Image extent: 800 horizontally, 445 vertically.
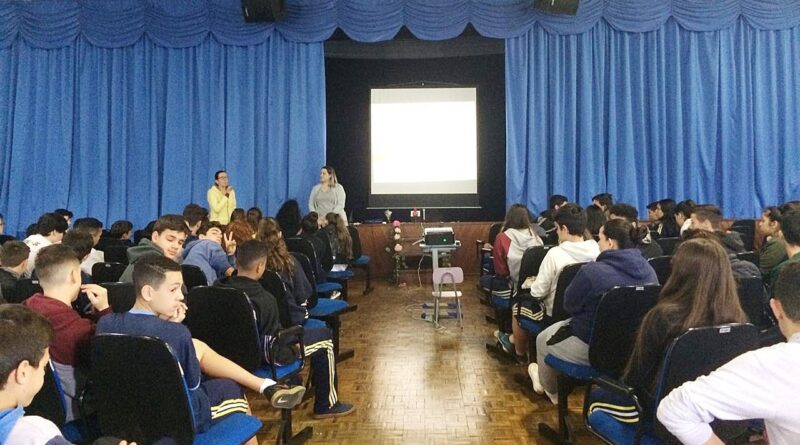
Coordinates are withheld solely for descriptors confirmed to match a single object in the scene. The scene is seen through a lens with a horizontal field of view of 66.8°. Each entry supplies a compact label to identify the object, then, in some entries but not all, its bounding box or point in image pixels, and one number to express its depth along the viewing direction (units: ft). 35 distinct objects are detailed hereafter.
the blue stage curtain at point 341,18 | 26.73
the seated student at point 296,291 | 11.42
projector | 19.33
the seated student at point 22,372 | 4.60
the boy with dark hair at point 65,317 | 7.55
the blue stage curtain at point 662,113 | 27.45
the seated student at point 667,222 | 19.30
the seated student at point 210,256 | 12.63
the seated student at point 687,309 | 7.12
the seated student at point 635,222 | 14.37
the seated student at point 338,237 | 20.84
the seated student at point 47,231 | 14.67
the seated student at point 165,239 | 11.98
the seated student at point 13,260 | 10.94
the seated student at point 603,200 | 21.46
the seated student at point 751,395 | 4.67
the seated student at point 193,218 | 16.02
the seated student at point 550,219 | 18.78
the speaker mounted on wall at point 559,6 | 25.68
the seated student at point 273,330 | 9.77
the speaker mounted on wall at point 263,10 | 25.50
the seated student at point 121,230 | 18.05
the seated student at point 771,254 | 13.00
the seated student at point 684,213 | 18.03
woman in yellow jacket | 25.46
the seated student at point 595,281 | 9.64
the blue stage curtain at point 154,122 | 28.35
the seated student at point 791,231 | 10.73
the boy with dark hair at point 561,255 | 12.12
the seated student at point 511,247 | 15.62
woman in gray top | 26.61
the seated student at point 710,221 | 12.96
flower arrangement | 25.98
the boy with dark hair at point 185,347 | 7.09
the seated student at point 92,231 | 13.95
